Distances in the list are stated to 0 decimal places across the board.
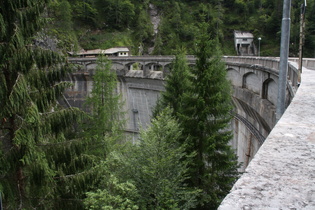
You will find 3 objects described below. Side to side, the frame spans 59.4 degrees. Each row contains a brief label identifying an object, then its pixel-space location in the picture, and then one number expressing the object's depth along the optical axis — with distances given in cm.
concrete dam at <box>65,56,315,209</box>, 207
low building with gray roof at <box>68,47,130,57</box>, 5525
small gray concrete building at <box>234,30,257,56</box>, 6349
